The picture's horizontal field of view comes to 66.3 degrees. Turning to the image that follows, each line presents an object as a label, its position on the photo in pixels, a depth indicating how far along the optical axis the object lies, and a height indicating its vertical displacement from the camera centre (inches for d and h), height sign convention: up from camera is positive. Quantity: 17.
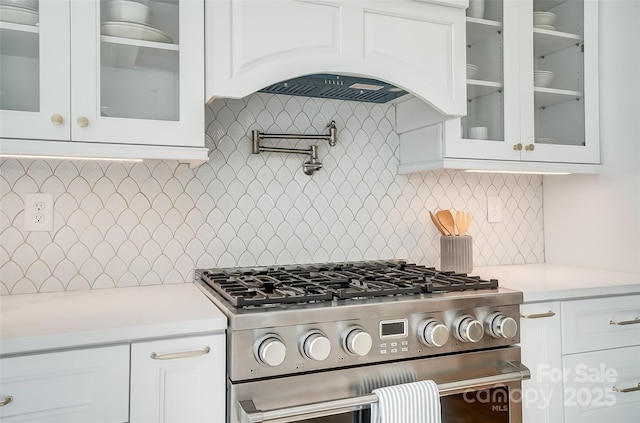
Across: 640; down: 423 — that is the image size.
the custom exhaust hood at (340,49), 61.4 +22.0
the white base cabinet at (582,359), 68.1 -21.5
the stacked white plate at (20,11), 55.0 +23.0
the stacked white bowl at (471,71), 77.8 +22.5
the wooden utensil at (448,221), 85.7 -1.6
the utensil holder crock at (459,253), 81.7 -6.9
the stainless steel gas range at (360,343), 51.1 -14.7
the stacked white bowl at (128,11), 58.7 +24.6
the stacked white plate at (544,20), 84.7 +33.4
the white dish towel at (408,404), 53.0 -21.1
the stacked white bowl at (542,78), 84.2 +23.1
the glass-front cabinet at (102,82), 55.1 +15.6
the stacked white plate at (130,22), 58.6 +23.3
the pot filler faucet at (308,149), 77.1 +10.6
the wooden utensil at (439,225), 86.4 -2.3
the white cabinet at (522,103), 78.7 +18.5
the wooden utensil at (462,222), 85.0 -1.8
